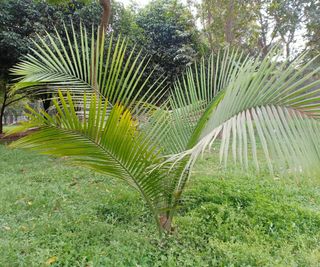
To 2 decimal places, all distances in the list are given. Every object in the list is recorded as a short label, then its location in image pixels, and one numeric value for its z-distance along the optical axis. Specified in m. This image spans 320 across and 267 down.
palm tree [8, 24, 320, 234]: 1.19
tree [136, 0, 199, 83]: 7.92
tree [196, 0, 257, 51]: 6.98
